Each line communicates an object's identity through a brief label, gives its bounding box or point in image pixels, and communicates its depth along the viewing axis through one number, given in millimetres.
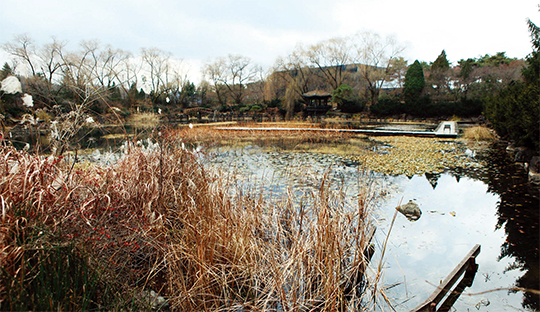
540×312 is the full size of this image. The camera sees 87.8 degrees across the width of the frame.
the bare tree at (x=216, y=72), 38875
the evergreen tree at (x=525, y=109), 5930
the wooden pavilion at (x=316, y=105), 27500
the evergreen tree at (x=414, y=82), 28547
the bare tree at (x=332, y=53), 32656
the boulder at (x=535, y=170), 5549
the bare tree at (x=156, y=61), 31644
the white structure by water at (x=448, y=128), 14848
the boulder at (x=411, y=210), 4121
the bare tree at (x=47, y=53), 21844
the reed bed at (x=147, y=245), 1611
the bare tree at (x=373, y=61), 31114
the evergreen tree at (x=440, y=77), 28209
